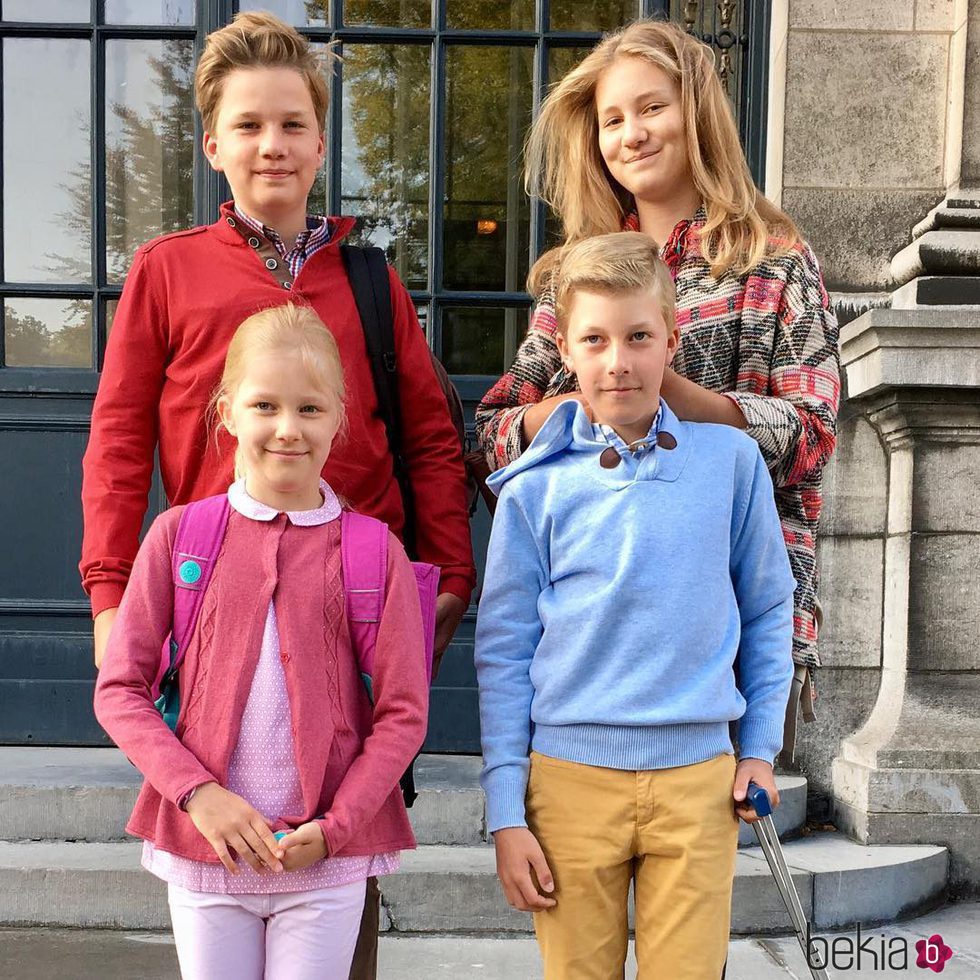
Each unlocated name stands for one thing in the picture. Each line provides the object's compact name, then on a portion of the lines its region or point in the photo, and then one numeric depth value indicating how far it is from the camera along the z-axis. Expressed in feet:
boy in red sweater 6.72
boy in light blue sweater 5.92
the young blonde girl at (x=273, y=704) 5.79
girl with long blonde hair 6.48
